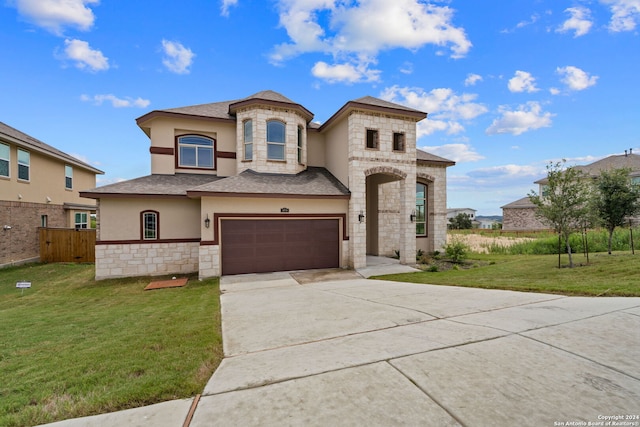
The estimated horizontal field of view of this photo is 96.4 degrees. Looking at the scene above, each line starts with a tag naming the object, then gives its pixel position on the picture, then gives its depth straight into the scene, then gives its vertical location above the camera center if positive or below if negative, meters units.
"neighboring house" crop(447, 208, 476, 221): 87.49 +1.42
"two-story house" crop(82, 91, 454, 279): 12.15 +1.16
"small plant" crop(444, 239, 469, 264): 14.79 -1.92
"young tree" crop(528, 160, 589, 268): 10.83 +0.57
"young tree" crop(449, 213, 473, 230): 52.31 -1.37
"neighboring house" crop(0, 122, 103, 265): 15.29 +1.74
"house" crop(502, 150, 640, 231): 33.77 +1.31
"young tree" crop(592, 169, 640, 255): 12.27 +0.67
